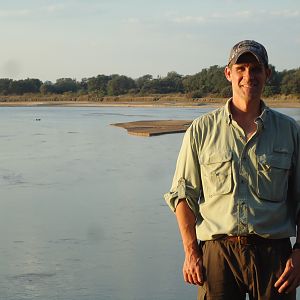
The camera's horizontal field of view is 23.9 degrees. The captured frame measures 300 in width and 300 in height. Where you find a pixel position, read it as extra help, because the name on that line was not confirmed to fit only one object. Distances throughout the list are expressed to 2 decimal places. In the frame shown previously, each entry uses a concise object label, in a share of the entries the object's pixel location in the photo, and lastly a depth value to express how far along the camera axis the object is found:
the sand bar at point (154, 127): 24.50
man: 2.69
